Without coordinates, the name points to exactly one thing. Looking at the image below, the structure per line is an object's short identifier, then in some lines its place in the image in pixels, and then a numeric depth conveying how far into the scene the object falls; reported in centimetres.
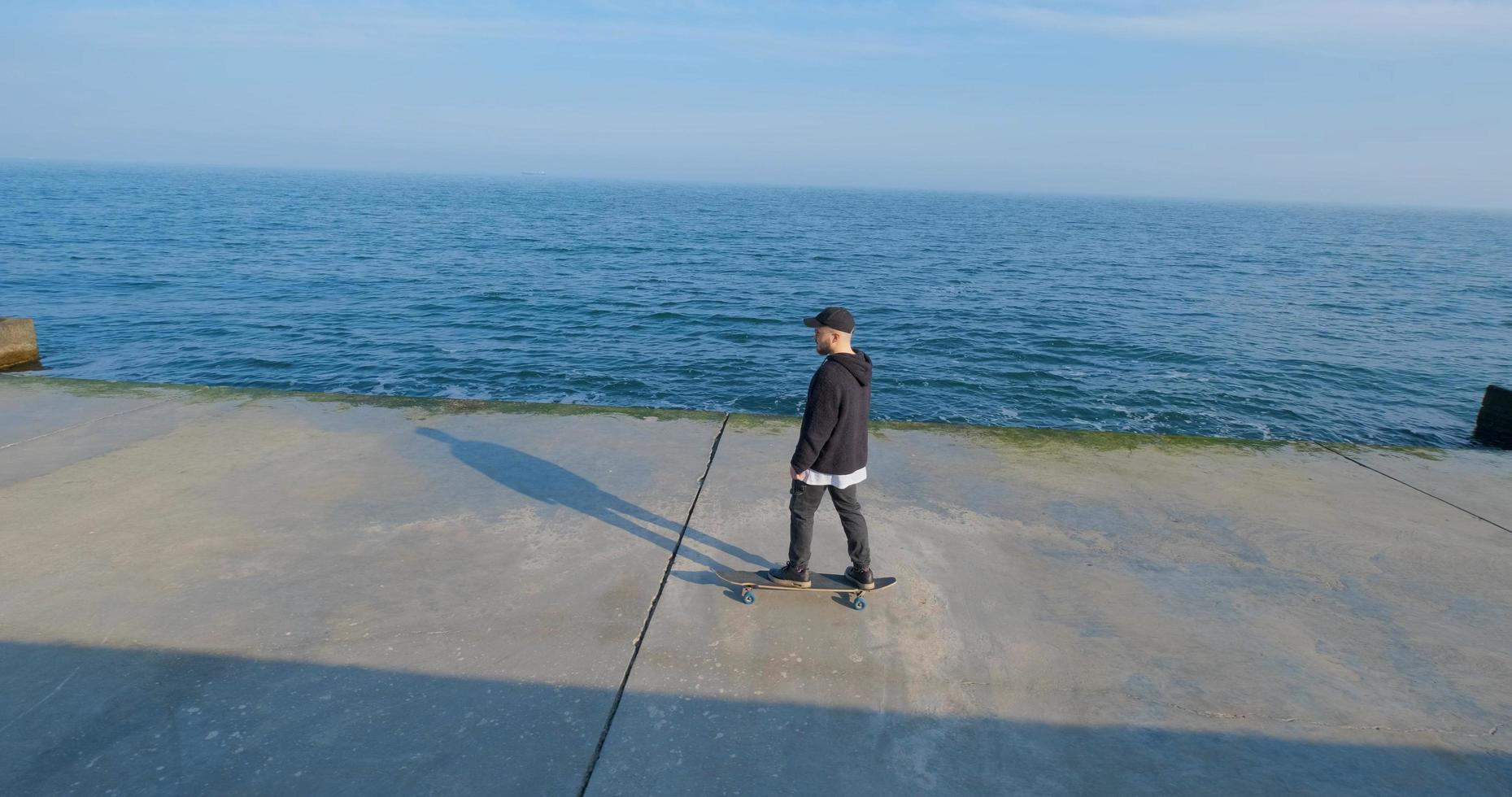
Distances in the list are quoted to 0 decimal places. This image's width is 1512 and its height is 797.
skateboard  443
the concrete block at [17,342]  1033
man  410
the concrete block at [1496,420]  920
